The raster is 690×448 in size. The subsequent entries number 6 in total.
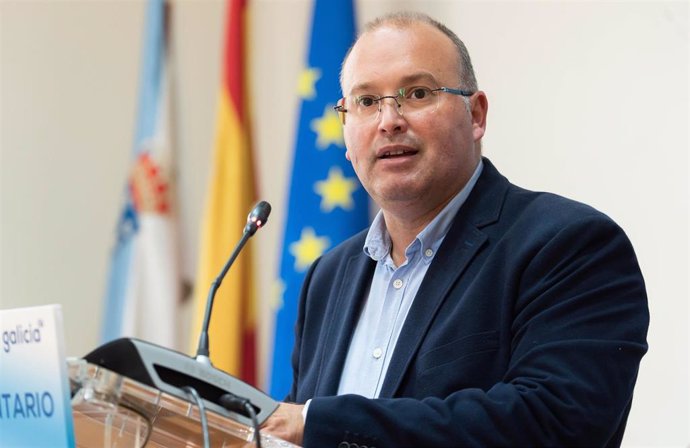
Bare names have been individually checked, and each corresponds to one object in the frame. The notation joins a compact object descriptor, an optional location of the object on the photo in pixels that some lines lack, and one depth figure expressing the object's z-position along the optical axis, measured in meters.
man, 4.01
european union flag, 5.12
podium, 3.92
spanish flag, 5.33
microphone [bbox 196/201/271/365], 4.00
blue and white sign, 3.89
